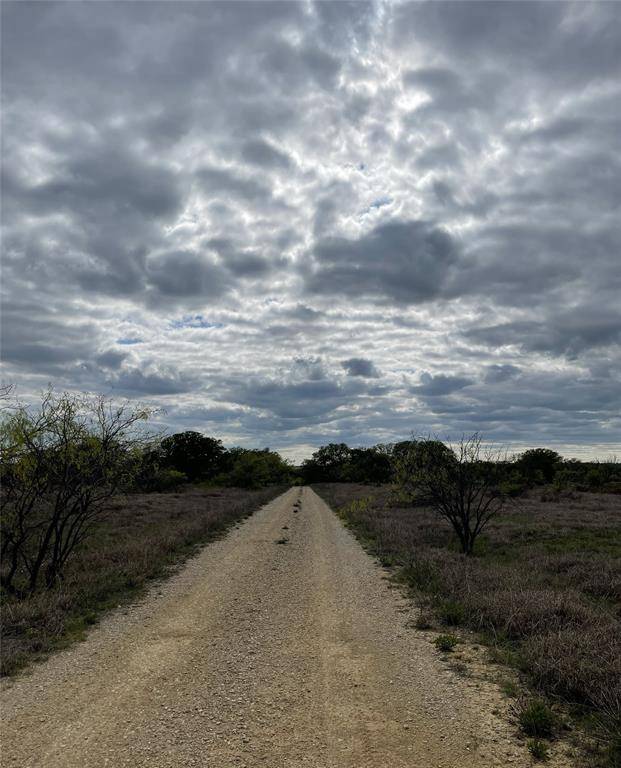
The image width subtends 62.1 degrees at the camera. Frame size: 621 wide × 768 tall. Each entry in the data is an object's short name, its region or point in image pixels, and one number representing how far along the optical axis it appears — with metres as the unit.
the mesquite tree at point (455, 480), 19.33
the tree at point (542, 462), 71.20
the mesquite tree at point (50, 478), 11.91
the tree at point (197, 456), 100.69
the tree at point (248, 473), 78.62
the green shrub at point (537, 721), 5.44
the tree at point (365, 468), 102.51
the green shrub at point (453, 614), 9.37
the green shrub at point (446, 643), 8.00
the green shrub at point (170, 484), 58.95
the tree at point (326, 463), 161.70
